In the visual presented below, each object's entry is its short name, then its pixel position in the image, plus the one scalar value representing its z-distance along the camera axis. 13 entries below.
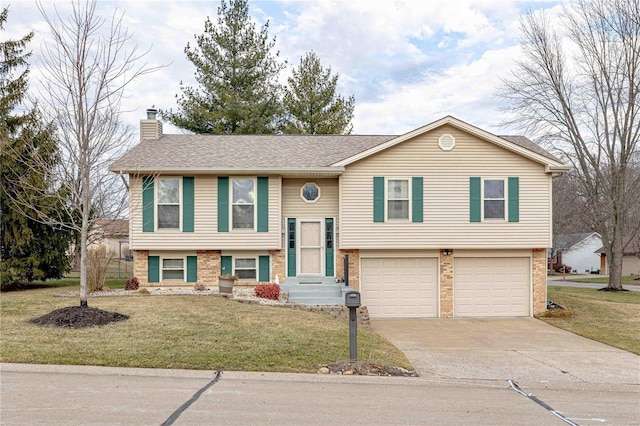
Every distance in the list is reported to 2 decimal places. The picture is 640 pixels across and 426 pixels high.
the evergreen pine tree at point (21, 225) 16.62
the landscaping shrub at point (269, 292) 14.31
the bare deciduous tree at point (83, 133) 9.84
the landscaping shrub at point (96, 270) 15.10
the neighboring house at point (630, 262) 49.26
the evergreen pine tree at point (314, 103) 31.91
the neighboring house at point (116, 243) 12.89
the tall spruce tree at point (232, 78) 29.70
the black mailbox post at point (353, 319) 7.84
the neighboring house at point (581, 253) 58.88
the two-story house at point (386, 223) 15.99
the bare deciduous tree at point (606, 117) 24.11
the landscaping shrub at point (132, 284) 15.48
